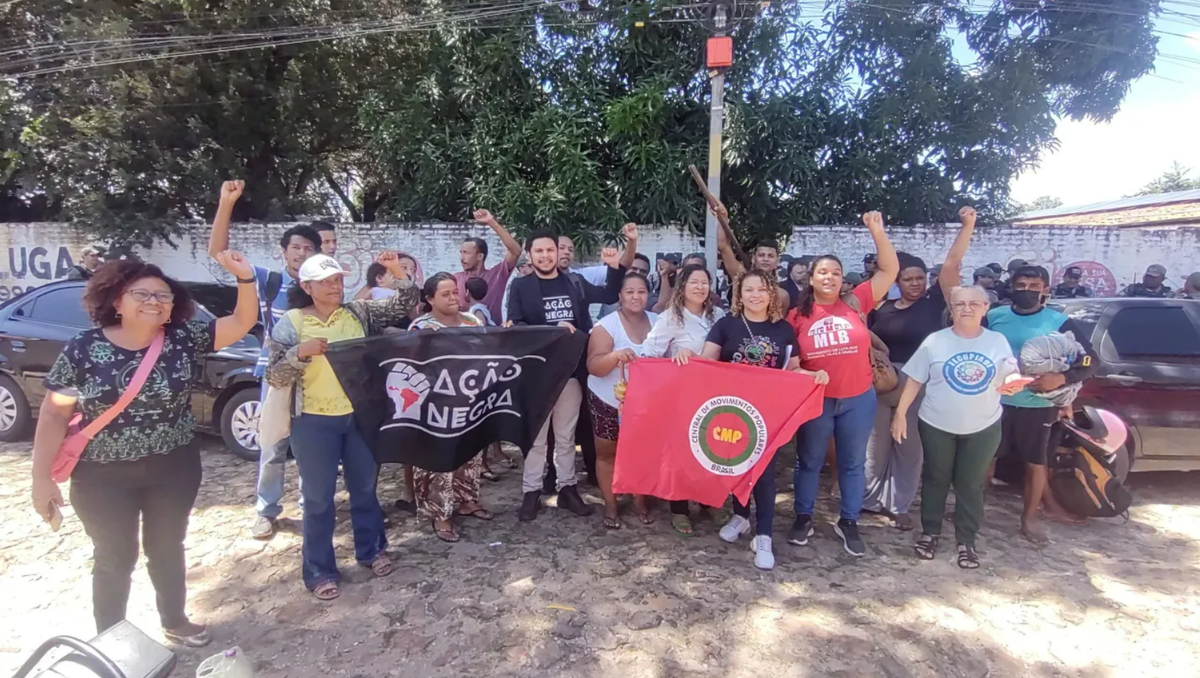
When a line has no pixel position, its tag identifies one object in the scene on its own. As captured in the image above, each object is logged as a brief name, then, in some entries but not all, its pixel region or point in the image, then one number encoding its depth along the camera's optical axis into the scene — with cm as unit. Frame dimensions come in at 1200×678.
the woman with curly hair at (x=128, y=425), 266
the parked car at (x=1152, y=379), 484
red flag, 379
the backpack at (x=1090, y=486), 439
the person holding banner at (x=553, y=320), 446
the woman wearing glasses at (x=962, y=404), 377
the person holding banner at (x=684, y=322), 407
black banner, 360
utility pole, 798
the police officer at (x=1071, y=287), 899
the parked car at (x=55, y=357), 559
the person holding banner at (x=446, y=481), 400
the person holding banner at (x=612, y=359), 410
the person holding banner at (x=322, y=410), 331
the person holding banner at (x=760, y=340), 384
